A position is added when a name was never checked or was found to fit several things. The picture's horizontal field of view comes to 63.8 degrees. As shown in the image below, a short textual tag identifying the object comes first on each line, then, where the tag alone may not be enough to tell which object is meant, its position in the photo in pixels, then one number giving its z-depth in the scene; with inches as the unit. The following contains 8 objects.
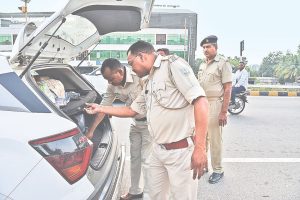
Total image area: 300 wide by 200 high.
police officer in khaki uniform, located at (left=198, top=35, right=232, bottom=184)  102.2
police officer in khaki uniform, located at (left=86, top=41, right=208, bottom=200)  60.5
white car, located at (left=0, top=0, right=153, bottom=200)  43.2
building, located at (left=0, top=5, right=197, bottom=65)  1192.2
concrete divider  426.3
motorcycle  239.9
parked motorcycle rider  241.0
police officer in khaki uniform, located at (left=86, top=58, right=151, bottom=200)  83.6
